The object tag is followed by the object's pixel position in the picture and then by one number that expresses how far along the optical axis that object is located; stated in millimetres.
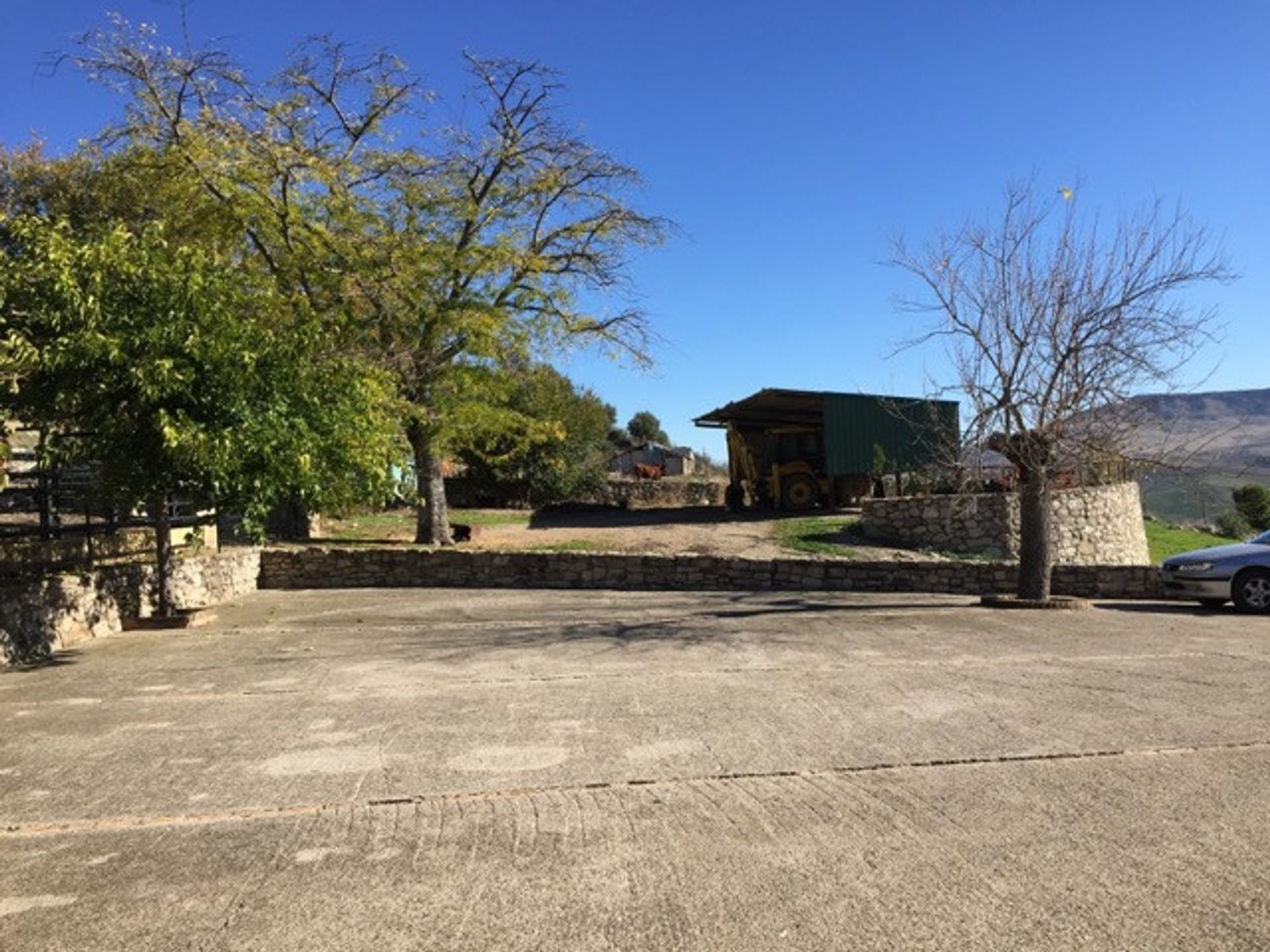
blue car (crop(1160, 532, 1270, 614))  14109
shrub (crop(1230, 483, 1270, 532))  39438
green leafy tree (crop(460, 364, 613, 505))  34812
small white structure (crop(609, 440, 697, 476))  55031
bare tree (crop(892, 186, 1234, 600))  13656
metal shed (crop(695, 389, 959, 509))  27469
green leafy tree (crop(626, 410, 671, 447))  80312
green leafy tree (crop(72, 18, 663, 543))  16828
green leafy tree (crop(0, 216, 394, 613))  9867
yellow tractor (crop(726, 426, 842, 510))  28984
